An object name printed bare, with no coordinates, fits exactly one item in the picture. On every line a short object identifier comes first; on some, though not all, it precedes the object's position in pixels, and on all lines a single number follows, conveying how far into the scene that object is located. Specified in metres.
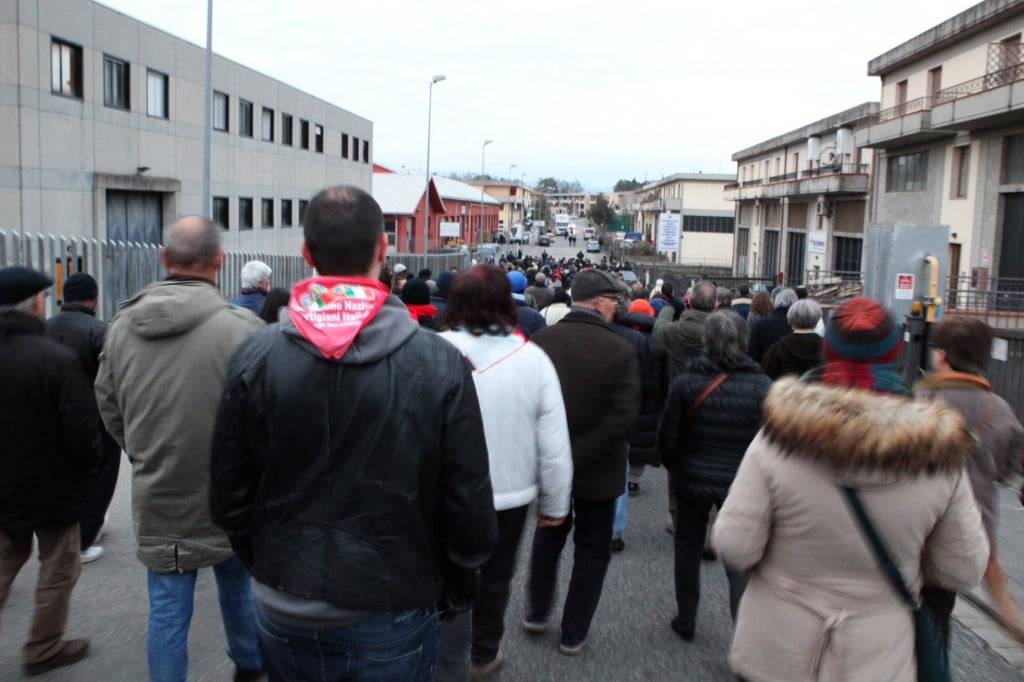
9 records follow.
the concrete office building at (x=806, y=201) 38.53
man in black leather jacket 2.13
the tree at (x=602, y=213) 132.38
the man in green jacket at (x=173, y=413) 3.37
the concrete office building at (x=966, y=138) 24.92
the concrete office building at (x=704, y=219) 77.56
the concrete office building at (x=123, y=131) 20.41
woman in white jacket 3.69
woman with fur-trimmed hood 2.39
